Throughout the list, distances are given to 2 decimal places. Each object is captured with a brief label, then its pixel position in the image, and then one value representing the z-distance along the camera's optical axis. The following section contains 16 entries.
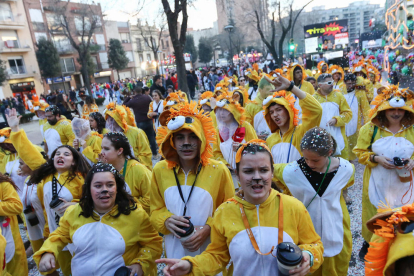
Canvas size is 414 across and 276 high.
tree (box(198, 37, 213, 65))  47.75
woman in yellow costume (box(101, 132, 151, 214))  3.09
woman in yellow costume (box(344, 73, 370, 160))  6.11
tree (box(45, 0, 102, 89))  21.99
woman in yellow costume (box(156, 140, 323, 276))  1.79
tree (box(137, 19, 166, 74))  52.11
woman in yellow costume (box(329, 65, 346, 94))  6.95
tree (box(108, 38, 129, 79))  42.59
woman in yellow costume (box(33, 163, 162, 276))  2.26
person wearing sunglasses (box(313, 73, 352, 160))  4.91
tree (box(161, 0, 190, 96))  9.95
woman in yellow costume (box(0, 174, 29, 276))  2.92
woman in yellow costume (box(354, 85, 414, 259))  2.99
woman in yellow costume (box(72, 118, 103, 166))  4.42
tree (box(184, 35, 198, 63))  47.38
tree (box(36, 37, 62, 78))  33.38
